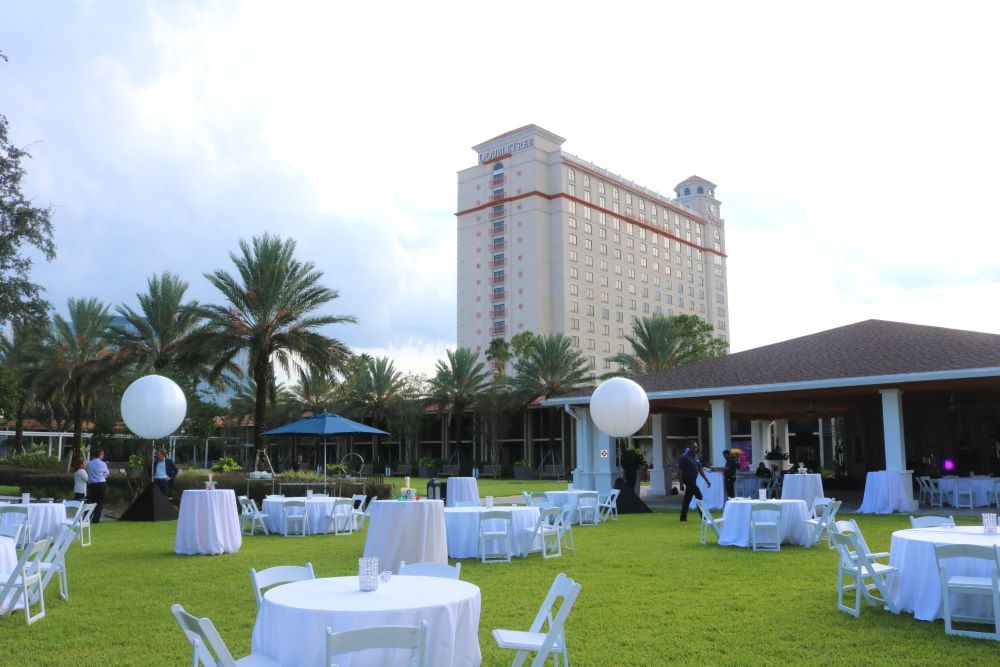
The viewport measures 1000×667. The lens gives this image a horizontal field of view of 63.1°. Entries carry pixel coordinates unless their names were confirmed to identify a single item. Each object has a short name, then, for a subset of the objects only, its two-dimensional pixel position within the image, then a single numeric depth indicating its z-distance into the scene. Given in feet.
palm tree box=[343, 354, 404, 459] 175.01
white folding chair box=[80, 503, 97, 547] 44.34
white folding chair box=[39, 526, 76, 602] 26.91
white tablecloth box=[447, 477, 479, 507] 60.18
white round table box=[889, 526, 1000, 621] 22.77
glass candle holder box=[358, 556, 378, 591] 16.98
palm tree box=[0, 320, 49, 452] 120.98
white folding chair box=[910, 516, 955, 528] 29.60
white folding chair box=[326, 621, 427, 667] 12.07
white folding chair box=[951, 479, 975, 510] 63.82
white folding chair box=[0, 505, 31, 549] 39.88
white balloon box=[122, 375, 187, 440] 55.47
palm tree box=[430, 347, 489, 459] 164.35
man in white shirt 58.08
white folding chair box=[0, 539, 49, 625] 23.79
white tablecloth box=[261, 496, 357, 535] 53.98
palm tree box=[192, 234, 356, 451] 90.74
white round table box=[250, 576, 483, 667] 14.83
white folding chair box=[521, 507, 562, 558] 38.92
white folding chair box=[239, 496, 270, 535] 53.67
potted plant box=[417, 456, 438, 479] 168.45
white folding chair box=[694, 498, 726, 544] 42.34
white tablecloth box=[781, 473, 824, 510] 53.57
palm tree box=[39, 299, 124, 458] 121.80
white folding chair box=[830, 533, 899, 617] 23.97
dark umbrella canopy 69.00
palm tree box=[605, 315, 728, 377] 156.56
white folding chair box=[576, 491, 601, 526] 57.36
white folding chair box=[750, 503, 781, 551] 40.78
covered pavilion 62.49
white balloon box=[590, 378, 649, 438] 57.57
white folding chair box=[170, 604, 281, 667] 12.67
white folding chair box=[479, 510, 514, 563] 38.17
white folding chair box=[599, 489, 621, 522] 60.49
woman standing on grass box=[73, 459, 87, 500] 56.95
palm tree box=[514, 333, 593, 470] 156.04
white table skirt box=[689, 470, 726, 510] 67.82
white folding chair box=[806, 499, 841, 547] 40.09
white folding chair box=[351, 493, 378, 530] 56.20
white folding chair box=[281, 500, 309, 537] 52.75
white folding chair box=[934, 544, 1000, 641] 21.30
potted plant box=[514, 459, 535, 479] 162.71
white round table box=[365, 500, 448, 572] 32.37
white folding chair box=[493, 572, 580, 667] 15.19
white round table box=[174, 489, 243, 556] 42.52
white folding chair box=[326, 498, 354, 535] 53.88
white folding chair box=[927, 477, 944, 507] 64.64
